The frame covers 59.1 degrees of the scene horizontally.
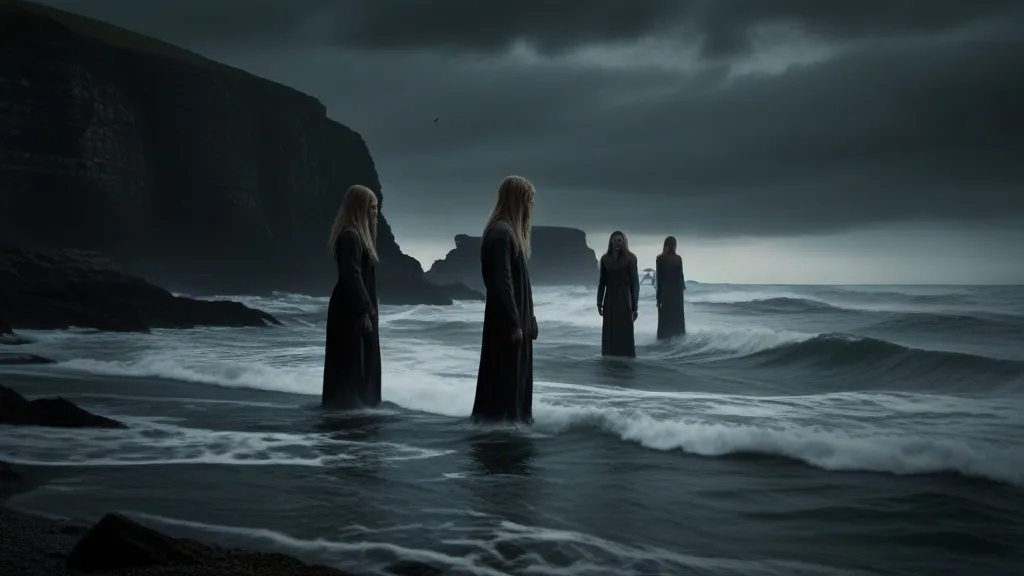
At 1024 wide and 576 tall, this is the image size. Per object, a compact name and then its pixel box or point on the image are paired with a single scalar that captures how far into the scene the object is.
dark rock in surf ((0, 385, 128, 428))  7.75
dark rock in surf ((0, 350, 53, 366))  13.87
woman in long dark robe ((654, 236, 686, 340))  20.47
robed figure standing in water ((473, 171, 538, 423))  7.58
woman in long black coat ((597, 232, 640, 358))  15.82
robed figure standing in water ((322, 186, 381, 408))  8.88
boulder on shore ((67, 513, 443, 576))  3.67
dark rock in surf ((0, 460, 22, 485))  5.60
